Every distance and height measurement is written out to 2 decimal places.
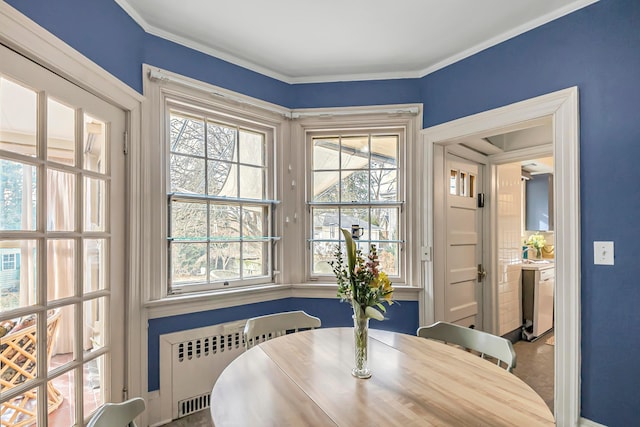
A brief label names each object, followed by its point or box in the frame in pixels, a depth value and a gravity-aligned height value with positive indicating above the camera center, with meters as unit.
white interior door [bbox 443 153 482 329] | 2.85 -0.28
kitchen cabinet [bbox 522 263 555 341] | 3.94 -1.07
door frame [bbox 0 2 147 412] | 1.80 -0.06
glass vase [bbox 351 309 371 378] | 1.27 -0.51
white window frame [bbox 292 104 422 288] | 2.74 +0.53
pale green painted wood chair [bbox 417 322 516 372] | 1.50 -0.65
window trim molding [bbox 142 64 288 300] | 2.12 +0.40
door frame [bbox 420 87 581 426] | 1.90 -0.18
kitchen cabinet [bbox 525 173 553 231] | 4.55 +0.12
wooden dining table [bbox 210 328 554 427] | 0.98 -0.61
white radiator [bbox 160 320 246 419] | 2.17 -1.03
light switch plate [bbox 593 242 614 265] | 1.80 -0.23
